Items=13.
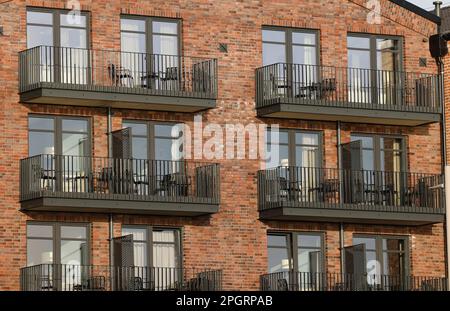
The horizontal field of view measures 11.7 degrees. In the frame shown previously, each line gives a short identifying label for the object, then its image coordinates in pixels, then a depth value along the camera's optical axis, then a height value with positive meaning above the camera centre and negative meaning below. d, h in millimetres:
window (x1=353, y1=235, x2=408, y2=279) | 63156 -369
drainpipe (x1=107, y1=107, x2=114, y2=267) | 59969 +625
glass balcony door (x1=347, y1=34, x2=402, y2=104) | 63219 +5107
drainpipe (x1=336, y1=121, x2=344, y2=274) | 62256 +1513
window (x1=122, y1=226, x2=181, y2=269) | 60475 -28
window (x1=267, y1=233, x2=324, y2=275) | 62156 -310
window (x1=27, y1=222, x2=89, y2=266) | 59312 +86
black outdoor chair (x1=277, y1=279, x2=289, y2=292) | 61094 -1170
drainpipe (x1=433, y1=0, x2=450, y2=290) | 64125 +3421
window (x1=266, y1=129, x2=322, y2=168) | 62438 +2695
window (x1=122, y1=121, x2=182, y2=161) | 61000 +2911
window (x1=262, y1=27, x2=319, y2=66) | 62781 +5664
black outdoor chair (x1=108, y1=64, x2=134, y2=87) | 60219 +4692
